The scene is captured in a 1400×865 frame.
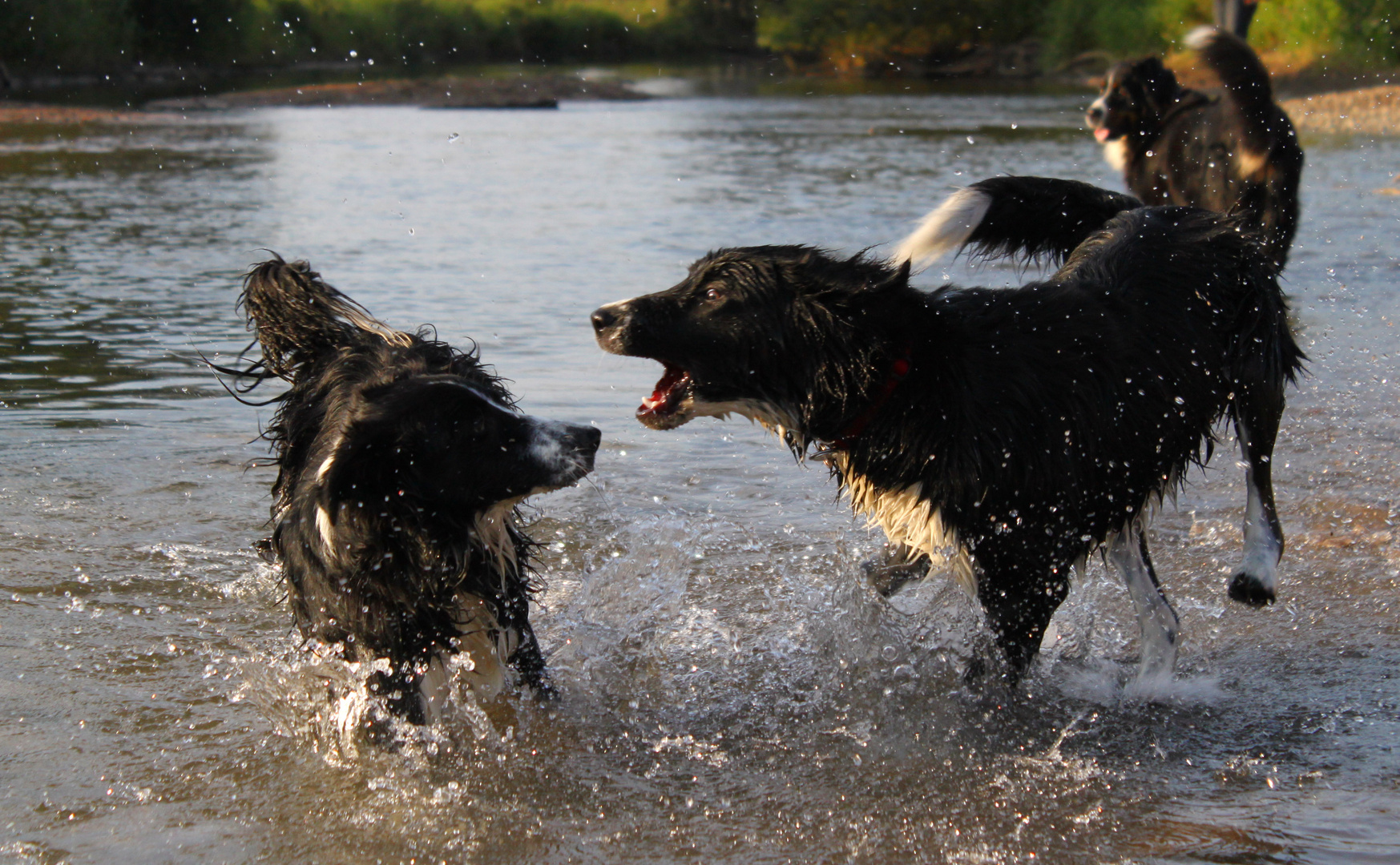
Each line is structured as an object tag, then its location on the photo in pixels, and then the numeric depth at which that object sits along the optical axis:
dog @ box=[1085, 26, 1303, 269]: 8.01
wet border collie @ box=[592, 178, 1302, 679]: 3.29
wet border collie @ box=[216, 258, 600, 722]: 3.25
